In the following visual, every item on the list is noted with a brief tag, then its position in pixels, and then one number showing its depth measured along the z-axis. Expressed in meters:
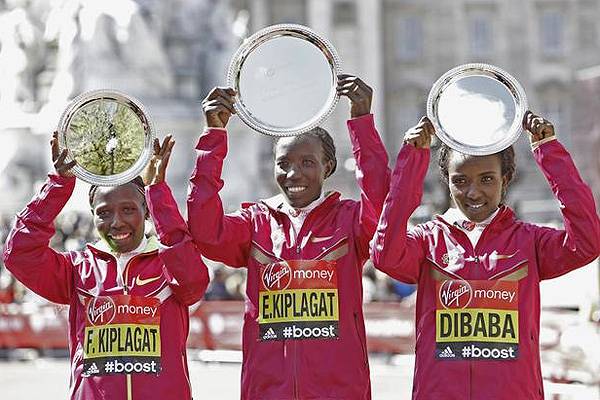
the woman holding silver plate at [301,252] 11.40
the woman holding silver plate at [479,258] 11.03
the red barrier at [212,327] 32.03
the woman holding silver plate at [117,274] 11.47
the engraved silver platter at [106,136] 11.69
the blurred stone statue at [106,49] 63.87
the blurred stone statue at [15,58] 66.87
